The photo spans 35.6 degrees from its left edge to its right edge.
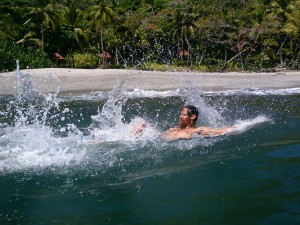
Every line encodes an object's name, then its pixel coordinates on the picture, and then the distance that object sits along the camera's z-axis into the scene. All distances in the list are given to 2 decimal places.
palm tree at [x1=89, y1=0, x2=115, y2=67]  39.81
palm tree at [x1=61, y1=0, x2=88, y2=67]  39.31
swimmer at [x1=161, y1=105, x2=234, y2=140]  8.44
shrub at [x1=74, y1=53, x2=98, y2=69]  42.95
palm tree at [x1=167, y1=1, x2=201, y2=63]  42.00
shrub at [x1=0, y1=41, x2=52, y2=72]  31.47
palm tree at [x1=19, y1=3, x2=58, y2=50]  36.94
